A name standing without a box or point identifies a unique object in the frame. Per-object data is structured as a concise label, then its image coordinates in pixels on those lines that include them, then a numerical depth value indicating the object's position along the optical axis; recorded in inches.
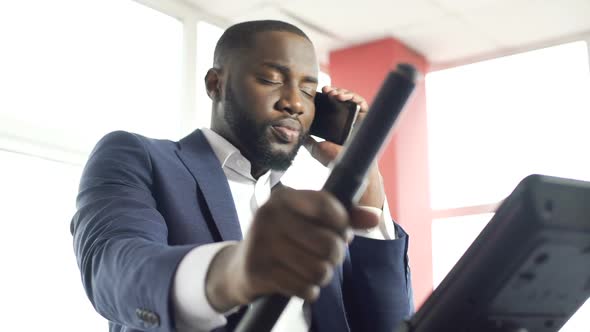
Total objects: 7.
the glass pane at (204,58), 163.5
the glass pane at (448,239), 182.5
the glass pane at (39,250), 123.6
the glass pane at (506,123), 175.5
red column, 184.4
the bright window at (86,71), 129.6
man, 18.4
